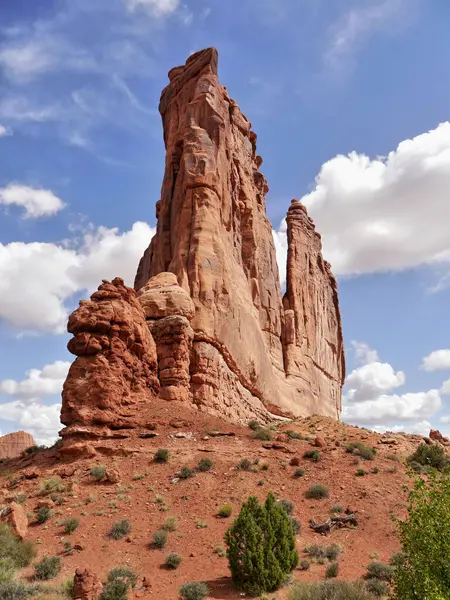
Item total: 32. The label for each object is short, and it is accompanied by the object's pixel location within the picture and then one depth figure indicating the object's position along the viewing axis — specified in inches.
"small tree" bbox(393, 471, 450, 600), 330.0
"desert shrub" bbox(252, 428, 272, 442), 948.3
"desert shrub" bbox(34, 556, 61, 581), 558.3
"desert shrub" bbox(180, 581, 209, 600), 505.7
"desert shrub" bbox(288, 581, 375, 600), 452.4
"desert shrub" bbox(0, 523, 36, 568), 589.3
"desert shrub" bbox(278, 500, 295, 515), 717.3
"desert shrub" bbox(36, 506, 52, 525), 691.4
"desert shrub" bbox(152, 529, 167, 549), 629.0
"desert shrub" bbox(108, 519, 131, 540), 650.8
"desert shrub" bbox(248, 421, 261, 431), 1039.8
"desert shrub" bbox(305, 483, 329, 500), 762.8
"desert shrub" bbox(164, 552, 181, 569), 585.3
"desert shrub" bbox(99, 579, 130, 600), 489.1
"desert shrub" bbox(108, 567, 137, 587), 538.6
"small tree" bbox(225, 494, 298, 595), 528.4
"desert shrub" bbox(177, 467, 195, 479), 784.3
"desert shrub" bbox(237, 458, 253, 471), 814.5
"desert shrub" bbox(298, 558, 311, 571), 578.2
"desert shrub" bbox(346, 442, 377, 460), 907.4
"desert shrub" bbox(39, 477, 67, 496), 759.7
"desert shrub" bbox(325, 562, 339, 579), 557.9
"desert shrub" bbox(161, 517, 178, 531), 665.0
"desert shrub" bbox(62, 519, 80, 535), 662.5
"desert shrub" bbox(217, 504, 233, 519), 698.2
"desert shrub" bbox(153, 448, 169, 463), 824.9
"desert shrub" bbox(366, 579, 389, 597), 498.6
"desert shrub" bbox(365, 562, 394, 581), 544.4
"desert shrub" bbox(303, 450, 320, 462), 875.4
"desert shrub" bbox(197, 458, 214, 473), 809.5
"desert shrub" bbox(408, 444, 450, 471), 946.1
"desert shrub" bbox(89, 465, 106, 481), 780.6
